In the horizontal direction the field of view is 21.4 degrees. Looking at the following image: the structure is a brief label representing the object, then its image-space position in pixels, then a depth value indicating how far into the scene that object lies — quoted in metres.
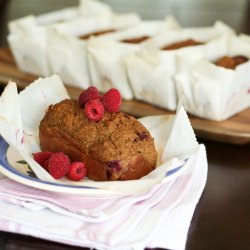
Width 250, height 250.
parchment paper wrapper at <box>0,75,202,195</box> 0.63
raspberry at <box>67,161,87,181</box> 0.66
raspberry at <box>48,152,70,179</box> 0.65
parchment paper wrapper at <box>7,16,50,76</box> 1.06
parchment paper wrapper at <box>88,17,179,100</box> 0.97
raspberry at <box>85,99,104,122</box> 0.67
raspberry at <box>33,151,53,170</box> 0.67
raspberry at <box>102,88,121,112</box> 0.68
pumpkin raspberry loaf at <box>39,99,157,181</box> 0.65
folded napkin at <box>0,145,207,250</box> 0.58
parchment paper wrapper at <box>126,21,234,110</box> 0.91
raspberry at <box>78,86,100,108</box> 0.69
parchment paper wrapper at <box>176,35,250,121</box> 0.87
